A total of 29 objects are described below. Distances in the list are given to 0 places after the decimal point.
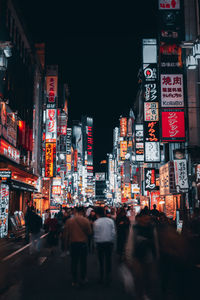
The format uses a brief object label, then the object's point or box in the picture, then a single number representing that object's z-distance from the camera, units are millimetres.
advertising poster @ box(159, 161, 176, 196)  28019
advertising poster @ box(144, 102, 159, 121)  32812
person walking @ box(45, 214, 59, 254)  14634
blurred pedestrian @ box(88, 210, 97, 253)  16558
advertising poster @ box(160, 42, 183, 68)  26453
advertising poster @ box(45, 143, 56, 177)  46469
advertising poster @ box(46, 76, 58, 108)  47625
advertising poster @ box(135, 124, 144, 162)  46950
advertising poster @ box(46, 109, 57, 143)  47128
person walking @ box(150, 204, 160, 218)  18531
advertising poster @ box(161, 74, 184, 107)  25578
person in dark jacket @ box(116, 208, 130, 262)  13156
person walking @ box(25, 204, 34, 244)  16736
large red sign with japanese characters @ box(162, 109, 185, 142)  25891
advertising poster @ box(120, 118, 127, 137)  78262
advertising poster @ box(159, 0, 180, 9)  26984
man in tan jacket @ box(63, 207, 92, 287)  8516
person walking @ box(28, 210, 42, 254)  14852
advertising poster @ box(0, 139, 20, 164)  26094
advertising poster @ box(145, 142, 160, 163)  33812
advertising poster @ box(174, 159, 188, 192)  23969
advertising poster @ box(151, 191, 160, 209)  45406
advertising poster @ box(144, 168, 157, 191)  40938
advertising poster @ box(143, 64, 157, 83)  32938
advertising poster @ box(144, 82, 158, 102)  32875
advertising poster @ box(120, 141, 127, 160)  78812
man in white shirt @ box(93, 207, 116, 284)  9133
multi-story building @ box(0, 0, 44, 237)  26625
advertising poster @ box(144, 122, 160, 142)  33500
